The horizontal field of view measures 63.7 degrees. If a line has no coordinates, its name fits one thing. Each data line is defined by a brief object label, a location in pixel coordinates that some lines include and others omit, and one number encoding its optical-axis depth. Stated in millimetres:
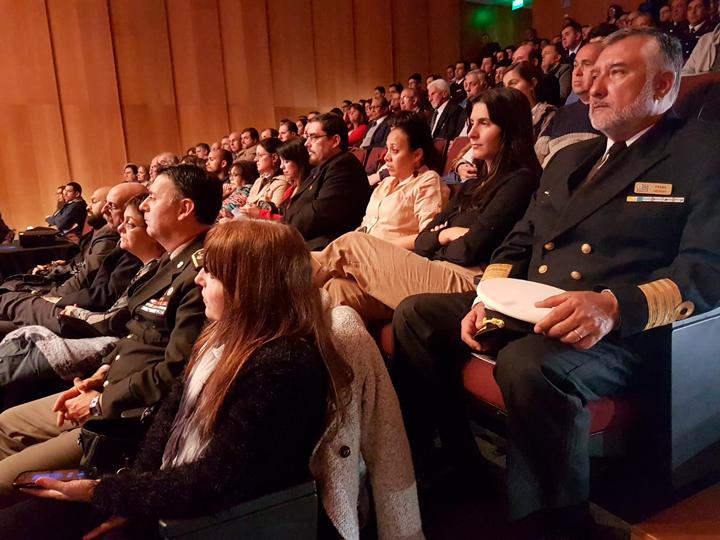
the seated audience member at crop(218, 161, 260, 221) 4117
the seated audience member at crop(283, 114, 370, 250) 2607
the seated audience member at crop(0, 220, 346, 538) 897
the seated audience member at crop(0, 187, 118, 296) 2494
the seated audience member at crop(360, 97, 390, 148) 5066
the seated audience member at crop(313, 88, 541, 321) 1737
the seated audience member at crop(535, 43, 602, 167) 2193
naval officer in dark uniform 1153
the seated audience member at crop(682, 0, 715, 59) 4281
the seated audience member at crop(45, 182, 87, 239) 5730
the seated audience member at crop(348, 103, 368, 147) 5594
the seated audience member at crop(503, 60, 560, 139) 2646
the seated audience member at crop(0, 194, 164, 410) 1758
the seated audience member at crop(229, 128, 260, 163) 5684
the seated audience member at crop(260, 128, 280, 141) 5841
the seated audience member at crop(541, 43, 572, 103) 4043
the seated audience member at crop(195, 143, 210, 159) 6586
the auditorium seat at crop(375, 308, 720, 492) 1188
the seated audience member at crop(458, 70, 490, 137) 4242
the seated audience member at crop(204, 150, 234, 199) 5156
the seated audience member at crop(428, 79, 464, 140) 4516
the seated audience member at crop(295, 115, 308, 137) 6005
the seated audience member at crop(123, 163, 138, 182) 6551
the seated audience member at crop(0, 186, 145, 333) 2244
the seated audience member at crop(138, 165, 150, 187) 6319
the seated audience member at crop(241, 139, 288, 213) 3787
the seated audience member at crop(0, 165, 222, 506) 1390
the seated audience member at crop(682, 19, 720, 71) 3760
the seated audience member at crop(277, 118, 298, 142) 5223
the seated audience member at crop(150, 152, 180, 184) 4415
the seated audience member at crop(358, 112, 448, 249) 2277
